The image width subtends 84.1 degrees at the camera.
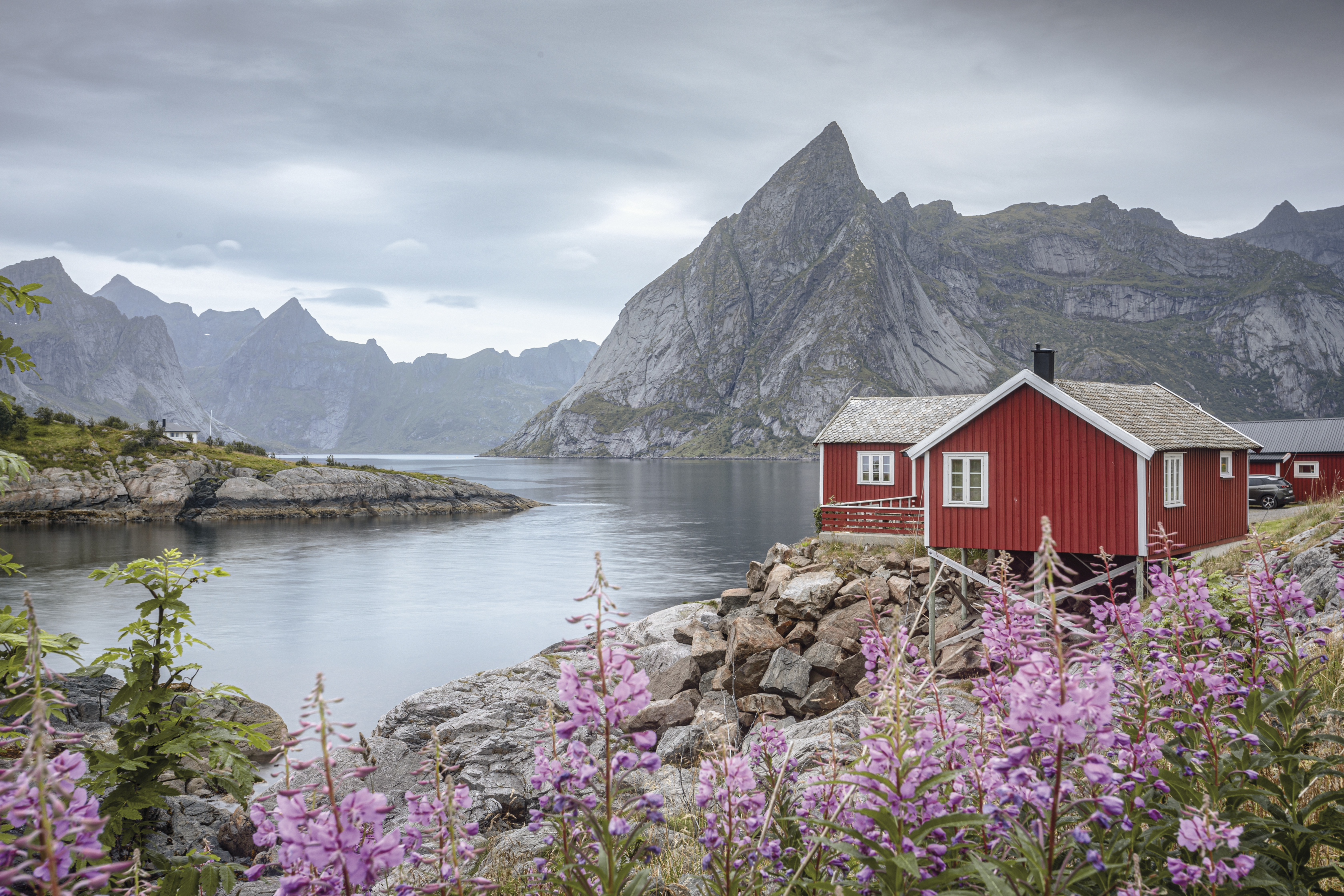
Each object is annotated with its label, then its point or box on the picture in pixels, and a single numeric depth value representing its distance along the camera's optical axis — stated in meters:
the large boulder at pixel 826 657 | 21.30
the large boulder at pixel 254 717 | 18.92
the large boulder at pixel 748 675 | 21.66
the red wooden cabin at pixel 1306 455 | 50.47
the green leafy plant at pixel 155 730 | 6.93
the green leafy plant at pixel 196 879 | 5.65
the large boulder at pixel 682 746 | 16.03
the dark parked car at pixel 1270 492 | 45.31
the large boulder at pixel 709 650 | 24.09
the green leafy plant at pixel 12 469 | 6.29
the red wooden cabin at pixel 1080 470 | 21.42
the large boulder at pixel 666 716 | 20.84
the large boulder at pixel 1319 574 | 13.80
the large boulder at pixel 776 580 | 28.52
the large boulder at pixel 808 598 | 24.91
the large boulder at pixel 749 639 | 22.55
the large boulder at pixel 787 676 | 20.92
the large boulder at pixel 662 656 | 25.58
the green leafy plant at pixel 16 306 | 7.06
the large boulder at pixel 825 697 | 20.00
